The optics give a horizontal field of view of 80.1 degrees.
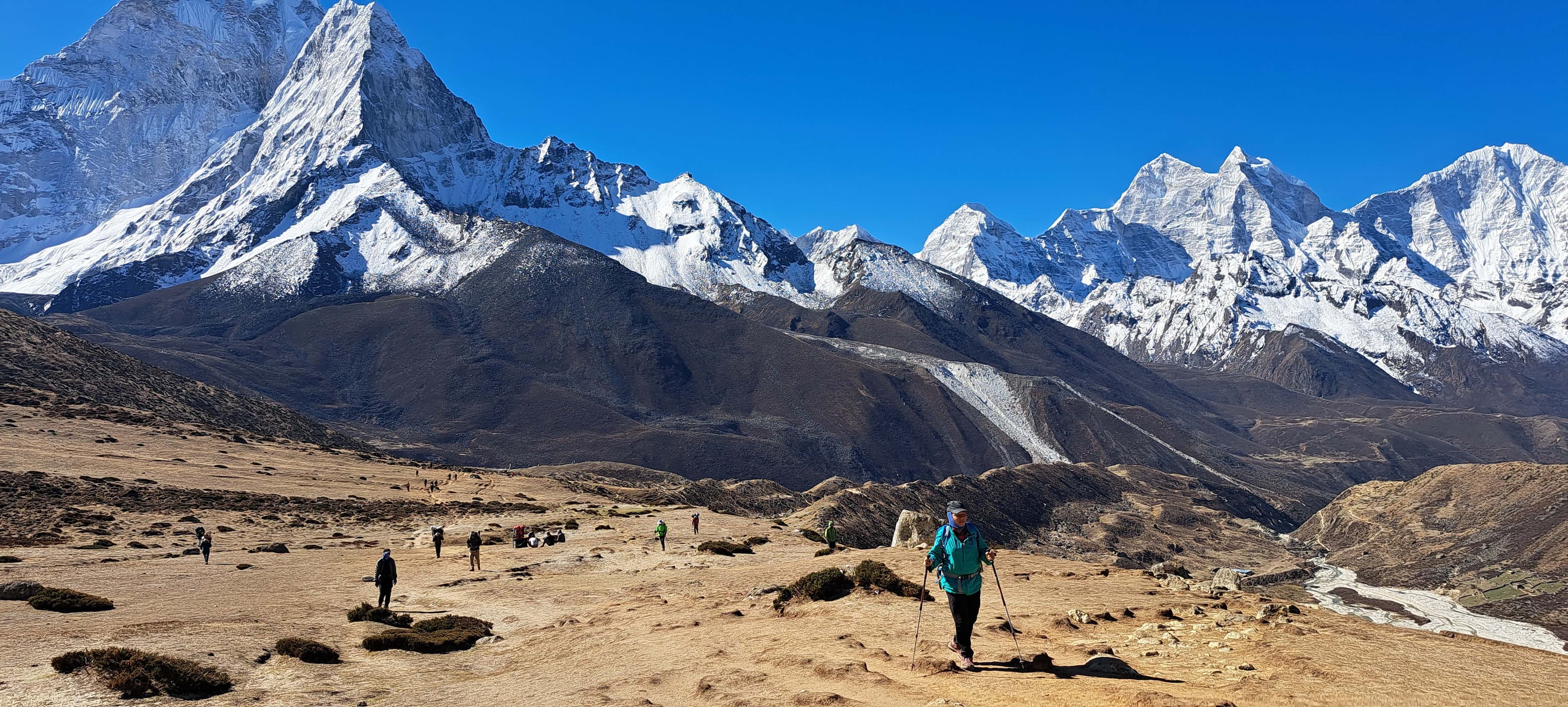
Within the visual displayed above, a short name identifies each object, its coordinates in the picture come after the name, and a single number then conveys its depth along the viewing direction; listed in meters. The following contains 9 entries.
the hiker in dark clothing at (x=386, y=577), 27.88
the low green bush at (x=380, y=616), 25.62
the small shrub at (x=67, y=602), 23.95
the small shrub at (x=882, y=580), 26.17
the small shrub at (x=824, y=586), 25.67
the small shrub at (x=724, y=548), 42.53
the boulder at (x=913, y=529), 45.66
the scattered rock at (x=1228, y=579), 35.69
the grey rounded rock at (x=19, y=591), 24.94
